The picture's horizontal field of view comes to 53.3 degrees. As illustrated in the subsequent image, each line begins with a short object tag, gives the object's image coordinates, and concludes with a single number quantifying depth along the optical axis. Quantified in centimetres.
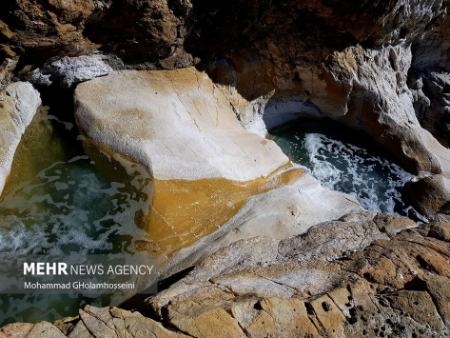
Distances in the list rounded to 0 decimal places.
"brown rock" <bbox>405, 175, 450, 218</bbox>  1036
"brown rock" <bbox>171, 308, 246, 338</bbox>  438
